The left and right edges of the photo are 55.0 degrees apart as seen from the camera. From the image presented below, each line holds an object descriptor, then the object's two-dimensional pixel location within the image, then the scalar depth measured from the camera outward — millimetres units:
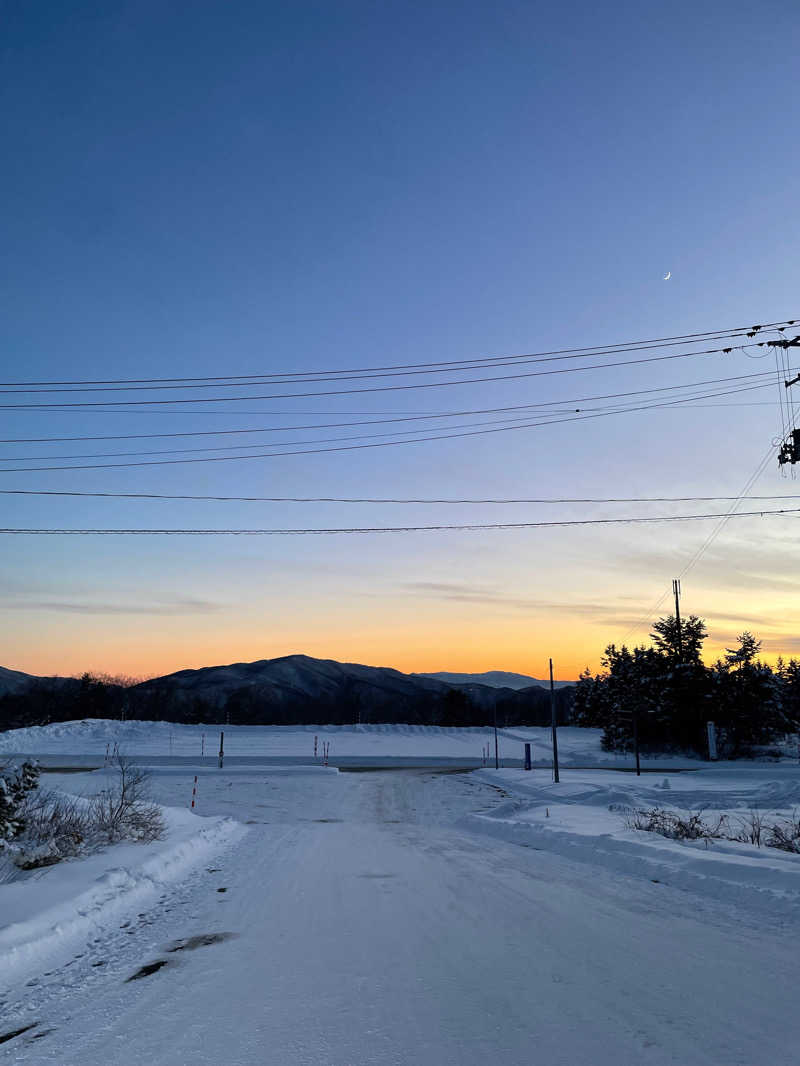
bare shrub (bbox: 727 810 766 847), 14000
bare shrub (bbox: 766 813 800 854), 13123
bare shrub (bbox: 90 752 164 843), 13664
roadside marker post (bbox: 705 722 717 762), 47031
